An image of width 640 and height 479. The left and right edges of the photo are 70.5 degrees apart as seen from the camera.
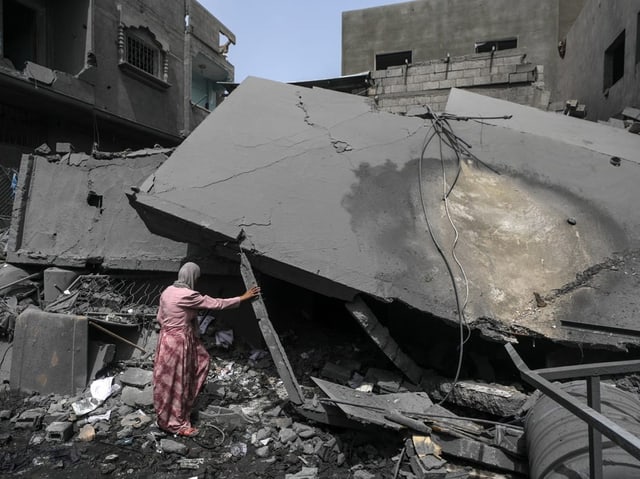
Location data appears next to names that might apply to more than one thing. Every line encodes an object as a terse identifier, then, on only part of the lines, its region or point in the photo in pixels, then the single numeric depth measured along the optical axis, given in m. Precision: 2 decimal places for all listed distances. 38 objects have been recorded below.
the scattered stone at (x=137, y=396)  4.34
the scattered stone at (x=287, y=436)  3.65
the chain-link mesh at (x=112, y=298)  5.22
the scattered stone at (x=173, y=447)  3.57
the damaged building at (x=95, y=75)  10.02
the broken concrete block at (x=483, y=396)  3.51
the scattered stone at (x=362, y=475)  3.16
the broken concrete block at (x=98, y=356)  4.73
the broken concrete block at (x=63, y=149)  6.44
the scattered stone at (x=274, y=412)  4.05
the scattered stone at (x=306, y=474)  3.16
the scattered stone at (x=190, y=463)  3.39
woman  3.81
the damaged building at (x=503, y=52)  9.08
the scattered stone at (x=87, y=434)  3.82
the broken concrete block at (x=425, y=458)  2.92
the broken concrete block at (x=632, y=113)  6.69
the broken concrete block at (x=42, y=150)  6.48
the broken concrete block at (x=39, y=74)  9.48
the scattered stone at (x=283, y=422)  3.85
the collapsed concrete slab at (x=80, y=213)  5.84
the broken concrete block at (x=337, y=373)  4.26
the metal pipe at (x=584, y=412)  1.54
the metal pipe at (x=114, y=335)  4.82
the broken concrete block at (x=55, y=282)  5.54
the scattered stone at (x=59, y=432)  3.76
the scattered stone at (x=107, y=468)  3.36
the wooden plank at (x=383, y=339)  3.81
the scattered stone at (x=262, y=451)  3.56
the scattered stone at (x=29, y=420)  3.99
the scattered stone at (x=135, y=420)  4.01
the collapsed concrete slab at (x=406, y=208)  3.79
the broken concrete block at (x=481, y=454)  2.94
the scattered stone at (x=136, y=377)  4.61
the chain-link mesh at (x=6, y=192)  8.43
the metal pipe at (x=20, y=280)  5.62
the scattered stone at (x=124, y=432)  3.85
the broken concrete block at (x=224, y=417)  3.97
